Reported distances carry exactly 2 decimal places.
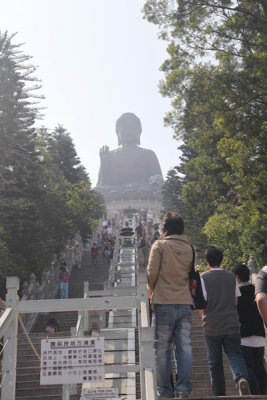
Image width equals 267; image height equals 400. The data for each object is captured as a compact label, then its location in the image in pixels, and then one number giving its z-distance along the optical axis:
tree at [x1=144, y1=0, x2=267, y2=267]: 10.77
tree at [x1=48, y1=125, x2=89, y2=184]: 30.80
